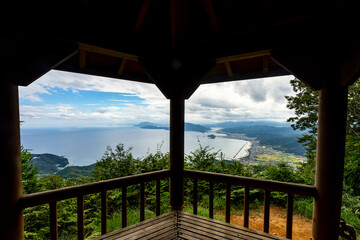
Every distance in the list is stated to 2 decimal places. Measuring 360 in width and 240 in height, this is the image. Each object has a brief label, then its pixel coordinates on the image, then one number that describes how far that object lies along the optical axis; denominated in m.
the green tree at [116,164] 4.48
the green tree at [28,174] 3.56
